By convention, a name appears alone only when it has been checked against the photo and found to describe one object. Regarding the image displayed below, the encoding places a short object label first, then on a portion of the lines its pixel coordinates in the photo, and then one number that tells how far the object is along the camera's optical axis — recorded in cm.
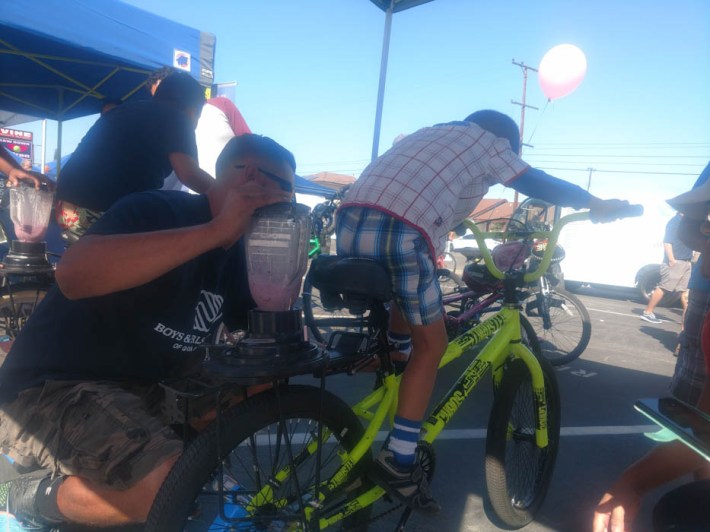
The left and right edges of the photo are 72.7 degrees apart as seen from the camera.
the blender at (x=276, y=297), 120
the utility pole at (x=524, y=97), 2938
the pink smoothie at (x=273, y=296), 137
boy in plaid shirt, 173
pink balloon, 686
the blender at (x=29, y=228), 295
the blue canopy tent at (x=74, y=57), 424
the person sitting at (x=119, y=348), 122
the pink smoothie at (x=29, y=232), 308
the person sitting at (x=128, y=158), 244
